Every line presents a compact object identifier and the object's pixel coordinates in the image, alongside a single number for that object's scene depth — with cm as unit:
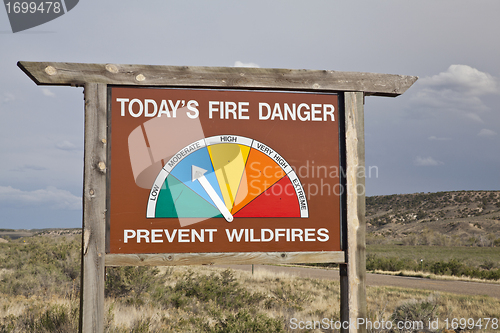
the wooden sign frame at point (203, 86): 378
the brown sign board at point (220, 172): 389
